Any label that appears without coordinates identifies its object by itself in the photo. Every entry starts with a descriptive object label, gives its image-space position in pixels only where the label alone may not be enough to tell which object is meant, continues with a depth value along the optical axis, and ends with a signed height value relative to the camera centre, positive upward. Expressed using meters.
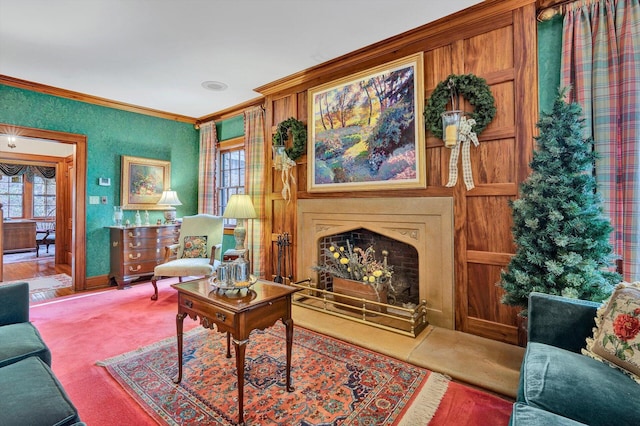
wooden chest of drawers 4.41 -0.57
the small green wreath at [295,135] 3.82 +1.00
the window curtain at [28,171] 7.61 +1.15
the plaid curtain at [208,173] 5.41 +0.73
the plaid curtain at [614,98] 2.06 +0.81
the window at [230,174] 5.33 +0.70
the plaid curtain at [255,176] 4.37 +0.56
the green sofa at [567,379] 1.13 -0.73
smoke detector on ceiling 4.01 +1.75
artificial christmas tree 1.90 -0.08
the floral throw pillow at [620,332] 1.33 -0.57
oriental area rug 1.72 -1.16
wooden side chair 7.91 -0.56
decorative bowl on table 1.90 -0.47
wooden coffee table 1.67 -0.60
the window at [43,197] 8.49 +0.47
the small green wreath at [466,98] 2.53 +0.99
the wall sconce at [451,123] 2.60 +0.78
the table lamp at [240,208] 3.96 +0.06
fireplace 2.79 -0.24
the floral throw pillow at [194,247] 4.18 -0.49
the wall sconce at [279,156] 3.93 +0.74
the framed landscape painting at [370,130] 2.95 +0.89
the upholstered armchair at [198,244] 4.01 -0.44
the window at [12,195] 7.97 +0.50
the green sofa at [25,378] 1.07 -0.71
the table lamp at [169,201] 5.09 +0.20
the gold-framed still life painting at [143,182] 4.82 +0.53
